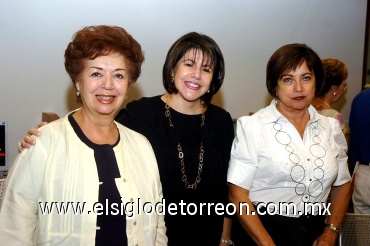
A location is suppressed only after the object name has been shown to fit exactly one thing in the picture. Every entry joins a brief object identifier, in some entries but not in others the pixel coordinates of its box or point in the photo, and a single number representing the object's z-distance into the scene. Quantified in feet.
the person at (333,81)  9.78
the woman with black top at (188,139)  5.91
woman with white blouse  5.82
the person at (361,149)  7.87
